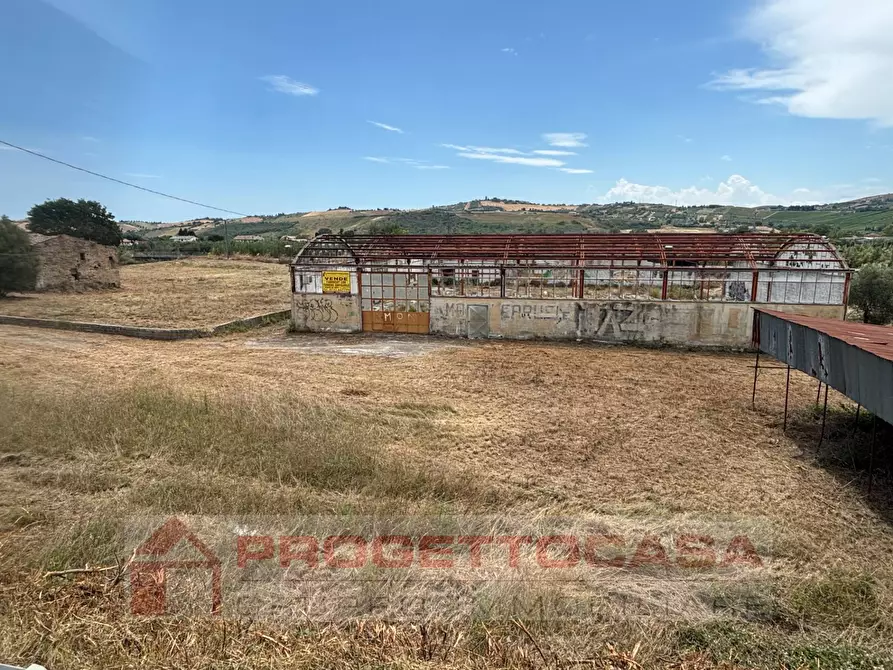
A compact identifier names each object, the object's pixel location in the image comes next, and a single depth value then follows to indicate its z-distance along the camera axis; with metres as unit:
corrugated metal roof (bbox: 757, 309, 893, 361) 7.64
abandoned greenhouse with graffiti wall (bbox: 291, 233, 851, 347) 19.08
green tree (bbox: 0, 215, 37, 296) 25.09
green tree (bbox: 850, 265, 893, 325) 21.75
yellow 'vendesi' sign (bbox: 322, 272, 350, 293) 21.89
